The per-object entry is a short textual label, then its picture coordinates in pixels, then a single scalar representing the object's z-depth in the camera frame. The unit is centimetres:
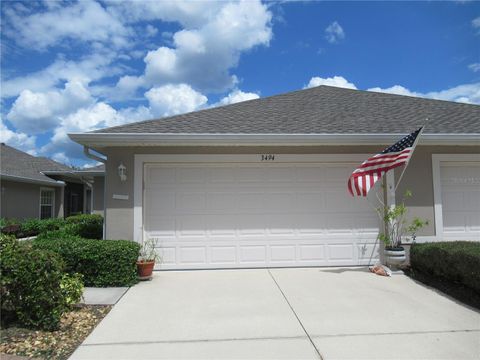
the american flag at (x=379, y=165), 636
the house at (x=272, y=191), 729
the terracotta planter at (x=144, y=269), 651
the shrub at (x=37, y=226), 1476
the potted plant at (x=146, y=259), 652
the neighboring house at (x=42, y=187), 1525
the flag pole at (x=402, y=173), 639
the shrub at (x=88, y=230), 814
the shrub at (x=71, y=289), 438
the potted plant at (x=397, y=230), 692
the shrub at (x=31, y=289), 409
